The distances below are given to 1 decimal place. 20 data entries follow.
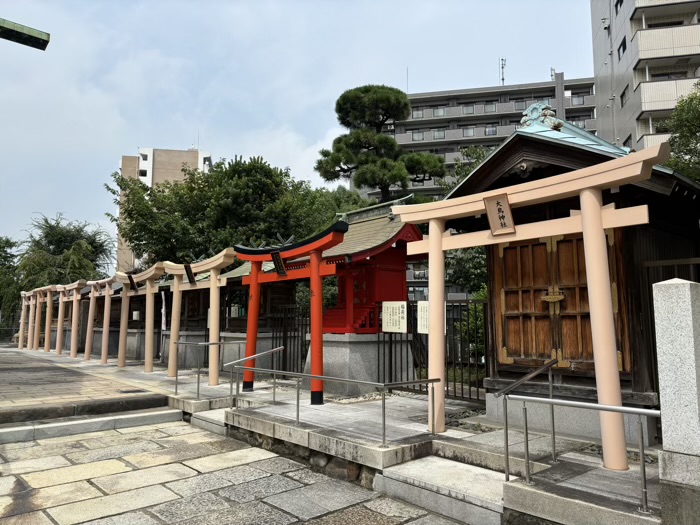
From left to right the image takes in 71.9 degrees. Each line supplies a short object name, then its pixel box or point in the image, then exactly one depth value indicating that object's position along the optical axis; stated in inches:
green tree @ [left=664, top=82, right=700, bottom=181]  552.7
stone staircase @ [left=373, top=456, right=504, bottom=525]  179.8
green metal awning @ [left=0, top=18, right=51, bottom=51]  300.8
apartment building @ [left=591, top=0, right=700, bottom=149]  940.6
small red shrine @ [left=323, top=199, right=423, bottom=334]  417.4
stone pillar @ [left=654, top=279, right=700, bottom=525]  129.5
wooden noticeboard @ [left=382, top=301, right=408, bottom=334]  388.5
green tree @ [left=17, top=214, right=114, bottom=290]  1182.3
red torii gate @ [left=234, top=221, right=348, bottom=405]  362.0
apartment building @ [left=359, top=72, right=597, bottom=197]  1856.5
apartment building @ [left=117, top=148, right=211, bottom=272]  2637.8
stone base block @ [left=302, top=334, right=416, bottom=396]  416.5
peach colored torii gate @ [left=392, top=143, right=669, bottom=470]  193.2
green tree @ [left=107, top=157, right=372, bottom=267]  844.6
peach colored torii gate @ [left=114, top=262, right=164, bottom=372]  573.3
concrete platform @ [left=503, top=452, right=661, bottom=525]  146.5
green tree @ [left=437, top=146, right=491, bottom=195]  735.1
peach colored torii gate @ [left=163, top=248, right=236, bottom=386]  467.5
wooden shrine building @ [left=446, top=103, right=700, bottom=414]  243.3
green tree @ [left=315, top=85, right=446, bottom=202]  1013.2
